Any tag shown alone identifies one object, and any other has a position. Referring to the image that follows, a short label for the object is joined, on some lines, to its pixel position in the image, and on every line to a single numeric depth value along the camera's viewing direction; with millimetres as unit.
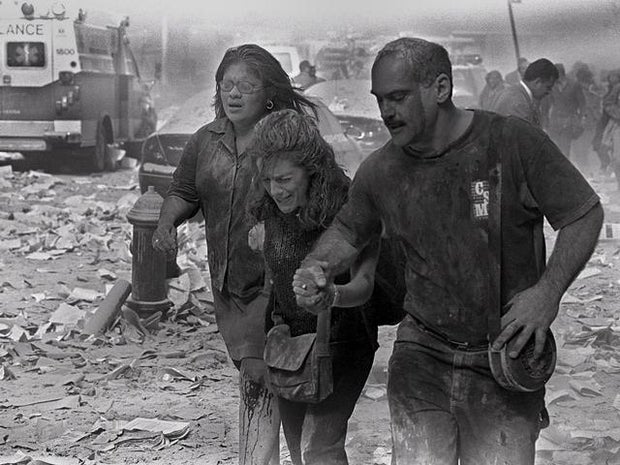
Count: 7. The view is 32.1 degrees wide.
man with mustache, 3289
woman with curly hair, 3758
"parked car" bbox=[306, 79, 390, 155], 14373
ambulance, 18359
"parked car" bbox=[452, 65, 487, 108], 19000
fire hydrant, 7973
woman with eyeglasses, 4457
